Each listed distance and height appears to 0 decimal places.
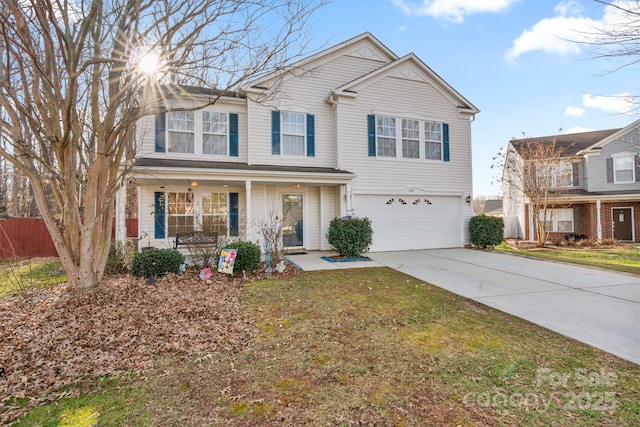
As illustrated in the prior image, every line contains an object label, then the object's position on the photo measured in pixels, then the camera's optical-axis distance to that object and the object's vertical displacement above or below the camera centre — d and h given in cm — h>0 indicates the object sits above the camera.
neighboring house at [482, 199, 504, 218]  3350 +110
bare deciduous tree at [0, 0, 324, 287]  538 +312
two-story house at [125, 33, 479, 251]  1024 +242
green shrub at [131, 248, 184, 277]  751 -102
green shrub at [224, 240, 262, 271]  794 -93
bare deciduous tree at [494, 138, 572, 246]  1543 +206
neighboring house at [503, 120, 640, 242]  1692 +132
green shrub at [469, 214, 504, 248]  1223 -58
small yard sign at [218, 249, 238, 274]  765 -102
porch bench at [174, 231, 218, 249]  831 -47
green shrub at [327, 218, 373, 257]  974 -55
